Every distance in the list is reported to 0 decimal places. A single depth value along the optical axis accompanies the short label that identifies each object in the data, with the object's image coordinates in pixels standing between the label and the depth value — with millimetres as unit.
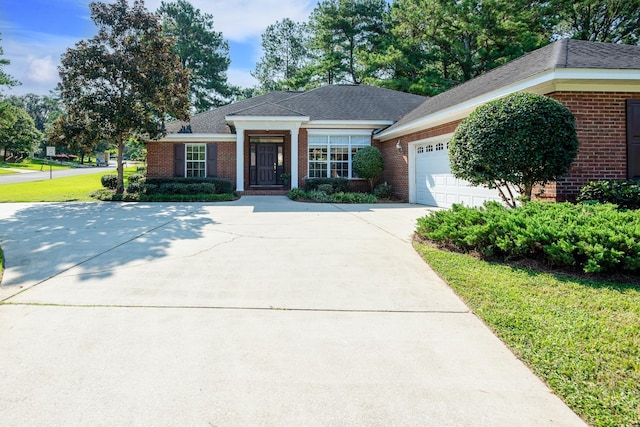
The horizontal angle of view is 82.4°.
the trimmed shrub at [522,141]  6230
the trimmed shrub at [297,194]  14523
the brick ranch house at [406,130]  7344
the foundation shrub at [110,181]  18031
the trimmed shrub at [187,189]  14938
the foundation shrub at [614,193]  6434
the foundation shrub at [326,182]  15875
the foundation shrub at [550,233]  4043
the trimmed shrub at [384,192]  15125
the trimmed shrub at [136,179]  17278
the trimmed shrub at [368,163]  15219
